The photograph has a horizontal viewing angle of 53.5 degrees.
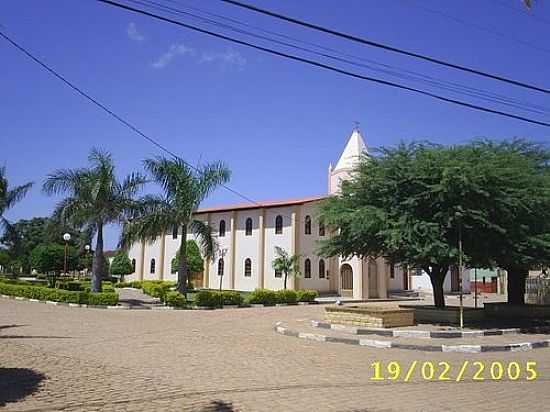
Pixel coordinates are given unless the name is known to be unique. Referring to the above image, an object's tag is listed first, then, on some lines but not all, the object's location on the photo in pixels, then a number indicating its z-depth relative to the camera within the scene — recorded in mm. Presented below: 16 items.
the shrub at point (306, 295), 33062
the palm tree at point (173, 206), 27906
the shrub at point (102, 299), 26031
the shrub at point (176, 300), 26828
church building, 38281
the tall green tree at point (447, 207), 17750
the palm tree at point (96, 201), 27703
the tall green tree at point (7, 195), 34000
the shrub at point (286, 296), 31781
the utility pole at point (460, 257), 16447
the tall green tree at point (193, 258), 41719
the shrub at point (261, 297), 30406
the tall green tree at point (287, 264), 37781
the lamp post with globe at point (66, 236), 31328
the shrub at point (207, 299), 27203
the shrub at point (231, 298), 28453
